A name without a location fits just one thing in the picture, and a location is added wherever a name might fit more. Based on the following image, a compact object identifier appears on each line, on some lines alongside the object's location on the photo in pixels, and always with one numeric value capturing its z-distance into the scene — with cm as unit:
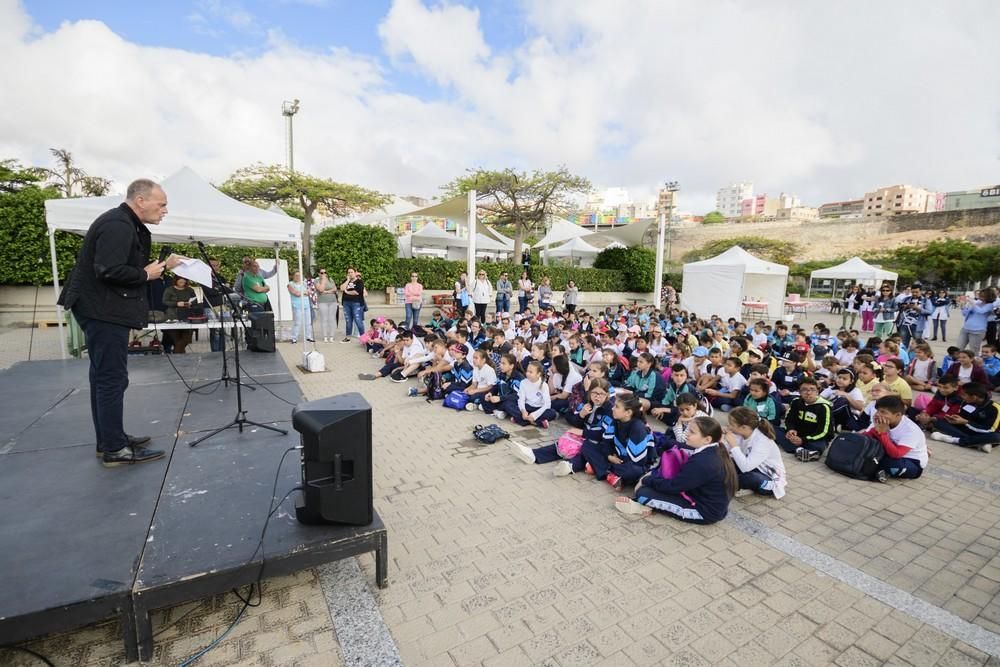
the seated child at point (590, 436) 439
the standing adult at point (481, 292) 1311
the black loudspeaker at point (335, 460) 236
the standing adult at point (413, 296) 1214
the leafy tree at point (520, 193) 2211
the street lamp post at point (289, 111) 2448
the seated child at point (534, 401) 579
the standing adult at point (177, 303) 810
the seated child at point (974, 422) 531
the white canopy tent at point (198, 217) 713
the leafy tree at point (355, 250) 1553
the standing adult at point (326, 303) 1112
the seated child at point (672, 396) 609
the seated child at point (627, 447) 412
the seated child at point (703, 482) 343
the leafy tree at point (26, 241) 1208
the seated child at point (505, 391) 622
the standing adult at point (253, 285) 880
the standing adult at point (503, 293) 1549
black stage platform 206
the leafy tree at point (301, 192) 2111
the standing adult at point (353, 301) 1123
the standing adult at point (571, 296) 1686
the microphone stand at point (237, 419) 391
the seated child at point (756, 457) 399
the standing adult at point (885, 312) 1265
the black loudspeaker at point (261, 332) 791
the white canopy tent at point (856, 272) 1852
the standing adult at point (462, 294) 1345
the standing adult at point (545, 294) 1562
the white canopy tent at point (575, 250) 2188
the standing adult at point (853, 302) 1530
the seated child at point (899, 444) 444
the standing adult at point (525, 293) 1566
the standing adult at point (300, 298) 979
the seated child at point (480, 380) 652
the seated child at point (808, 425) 504
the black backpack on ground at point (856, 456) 446
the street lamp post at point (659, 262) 1909
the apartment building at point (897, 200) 9822
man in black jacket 283
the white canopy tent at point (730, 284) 1656
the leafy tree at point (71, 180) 2328
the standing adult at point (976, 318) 903
